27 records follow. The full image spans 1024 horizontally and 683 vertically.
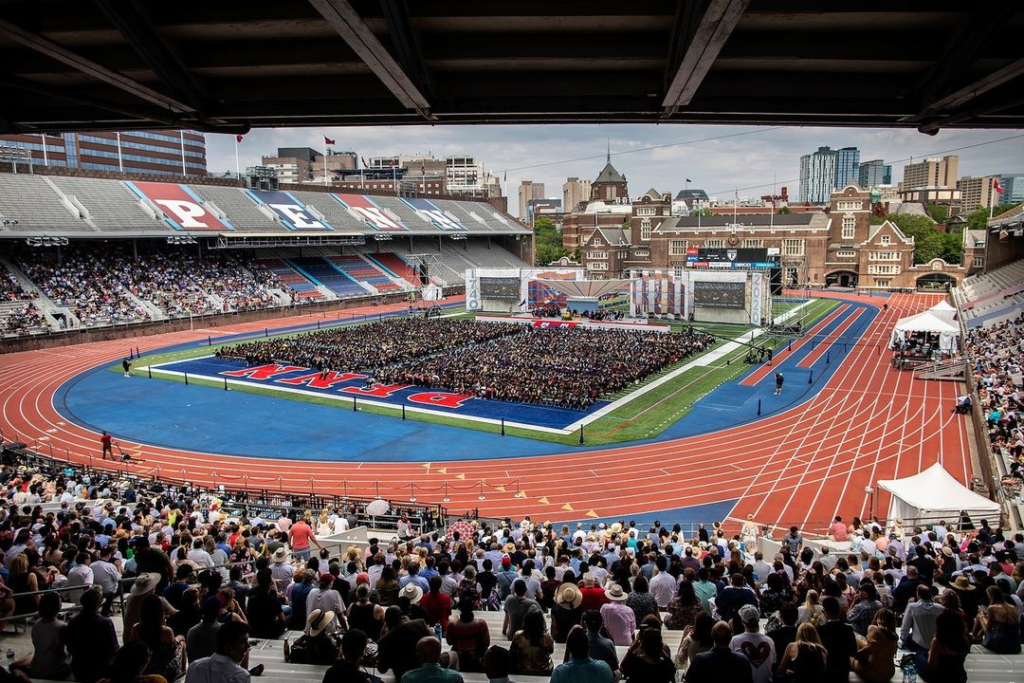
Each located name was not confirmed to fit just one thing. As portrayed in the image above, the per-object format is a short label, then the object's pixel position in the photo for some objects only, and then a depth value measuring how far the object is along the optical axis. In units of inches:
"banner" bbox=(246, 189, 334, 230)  2664.9
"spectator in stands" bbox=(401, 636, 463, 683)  169.8
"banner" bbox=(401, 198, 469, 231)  3346.5
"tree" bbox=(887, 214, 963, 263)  3900.1
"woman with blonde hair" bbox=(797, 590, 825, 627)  235.3
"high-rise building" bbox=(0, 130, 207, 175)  4178.2
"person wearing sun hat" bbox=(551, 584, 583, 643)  233.5
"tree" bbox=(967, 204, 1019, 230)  4055.1
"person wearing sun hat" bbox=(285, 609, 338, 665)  213.8
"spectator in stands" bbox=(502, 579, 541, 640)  242.0
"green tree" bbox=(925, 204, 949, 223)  5325.8
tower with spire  6136.8
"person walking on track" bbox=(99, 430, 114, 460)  853.8
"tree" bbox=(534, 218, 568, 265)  5108.3
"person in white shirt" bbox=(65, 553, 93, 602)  289.3
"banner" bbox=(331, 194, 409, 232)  2992.1
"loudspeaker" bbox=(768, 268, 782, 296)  2128.3
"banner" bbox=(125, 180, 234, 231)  2273.6
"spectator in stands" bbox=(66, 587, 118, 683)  196.2
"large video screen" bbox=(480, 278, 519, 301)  2258.9
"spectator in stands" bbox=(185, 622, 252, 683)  173.9
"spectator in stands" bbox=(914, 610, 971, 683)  191.0
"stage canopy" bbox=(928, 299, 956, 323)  1441.9
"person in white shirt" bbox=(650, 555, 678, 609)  308.0
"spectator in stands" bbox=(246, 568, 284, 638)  249.8
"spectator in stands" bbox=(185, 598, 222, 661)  204.2
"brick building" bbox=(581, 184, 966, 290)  3149.6
